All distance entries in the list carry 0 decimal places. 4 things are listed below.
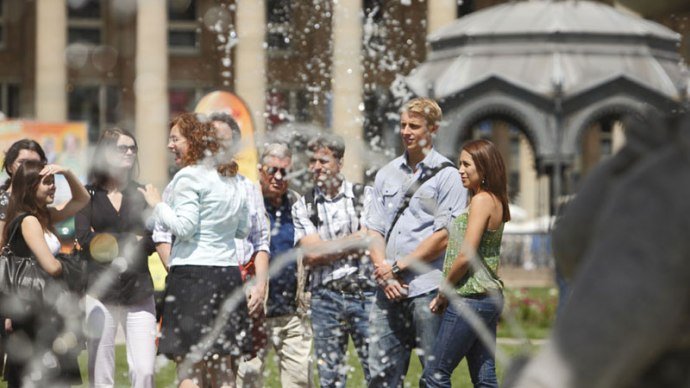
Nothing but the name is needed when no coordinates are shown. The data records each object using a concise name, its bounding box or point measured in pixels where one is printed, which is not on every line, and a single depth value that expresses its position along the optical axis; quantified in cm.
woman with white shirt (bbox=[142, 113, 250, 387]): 1542
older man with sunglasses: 1769
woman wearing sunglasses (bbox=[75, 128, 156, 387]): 1705
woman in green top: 1444
